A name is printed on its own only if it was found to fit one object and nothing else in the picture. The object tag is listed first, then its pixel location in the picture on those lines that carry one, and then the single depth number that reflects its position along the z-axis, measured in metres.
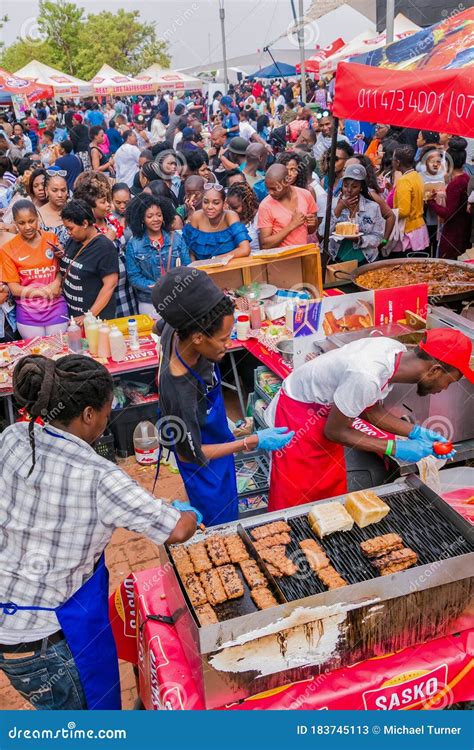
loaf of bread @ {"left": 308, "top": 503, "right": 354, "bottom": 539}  2.55
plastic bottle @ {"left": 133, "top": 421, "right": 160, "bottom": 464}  5.45
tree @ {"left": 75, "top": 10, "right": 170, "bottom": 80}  45.84
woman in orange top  5.29
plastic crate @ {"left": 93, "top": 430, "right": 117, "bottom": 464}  5.38
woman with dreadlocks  2.03
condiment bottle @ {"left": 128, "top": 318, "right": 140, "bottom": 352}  5.33
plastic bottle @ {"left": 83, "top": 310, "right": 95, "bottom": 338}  5.14
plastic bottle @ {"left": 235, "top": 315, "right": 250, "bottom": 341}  5.22
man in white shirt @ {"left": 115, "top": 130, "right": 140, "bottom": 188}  11.27
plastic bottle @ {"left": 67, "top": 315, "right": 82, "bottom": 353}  5.13
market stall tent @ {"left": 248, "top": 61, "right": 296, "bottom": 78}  24.92
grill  2.07
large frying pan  5.12
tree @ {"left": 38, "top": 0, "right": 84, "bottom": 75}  41.75
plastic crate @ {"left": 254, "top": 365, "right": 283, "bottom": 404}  4.75
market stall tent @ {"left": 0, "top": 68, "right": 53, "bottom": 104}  15.46
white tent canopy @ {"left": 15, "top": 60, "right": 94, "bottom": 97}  20.06
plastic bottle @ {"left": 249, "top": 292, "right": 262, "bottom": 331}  5.28
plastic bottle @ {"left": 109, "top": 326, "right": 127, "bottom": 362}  5.08
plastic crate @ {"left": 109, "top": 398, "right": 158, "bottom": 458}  5.48
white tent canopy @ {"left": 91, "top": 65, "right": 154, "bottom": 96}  20.47
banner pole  6.02
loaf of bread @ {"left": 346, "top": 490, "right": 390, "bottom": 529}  2.57
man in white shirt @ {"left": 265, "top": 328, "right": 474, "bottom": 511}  2.78
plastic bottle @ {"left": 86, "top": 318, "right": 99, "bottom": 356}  5.14
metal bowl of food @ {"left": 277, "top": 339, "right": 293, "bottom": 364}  4.69
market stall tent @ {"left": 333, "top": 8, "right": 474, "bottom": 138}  3.73
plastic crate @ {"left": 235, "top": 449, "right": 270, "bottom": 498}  4.12
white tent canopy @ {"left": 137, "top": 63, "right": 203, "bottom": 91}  21.05
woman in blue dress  5.66
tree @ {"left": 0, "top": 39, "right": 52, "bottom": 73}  45.28
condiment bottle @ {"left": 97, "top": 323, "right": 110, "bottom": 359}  5.11
